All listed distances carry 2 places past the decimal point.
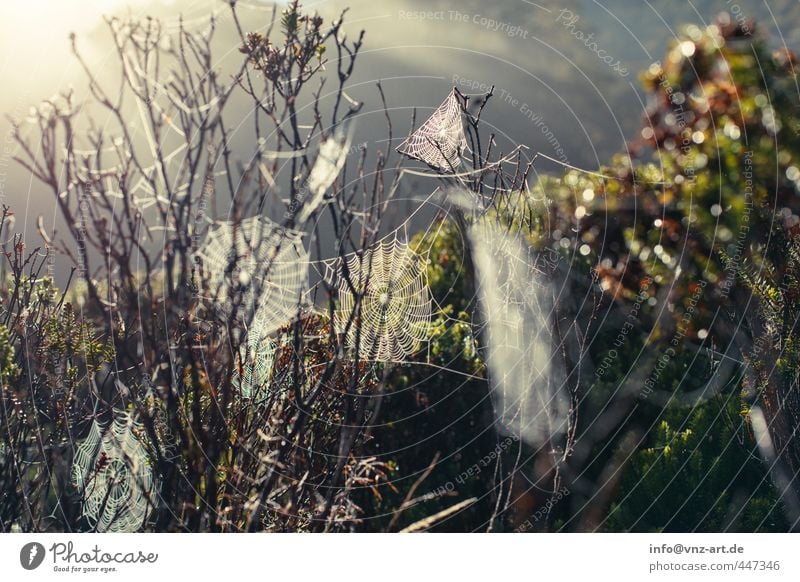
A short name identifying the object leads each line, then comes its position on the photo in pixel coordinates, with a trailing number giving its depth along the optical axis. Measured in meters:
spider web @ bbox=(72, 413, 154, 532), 2.15
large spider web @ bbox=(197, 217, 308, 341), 1.89
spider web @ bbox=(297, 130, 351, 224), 2.01
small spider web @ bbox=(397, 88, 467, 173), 2.31
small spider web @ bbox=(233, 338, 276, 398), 2.02
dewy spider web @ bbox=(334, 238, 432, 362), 2.47
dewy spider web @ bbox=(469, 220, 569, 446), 2.72
